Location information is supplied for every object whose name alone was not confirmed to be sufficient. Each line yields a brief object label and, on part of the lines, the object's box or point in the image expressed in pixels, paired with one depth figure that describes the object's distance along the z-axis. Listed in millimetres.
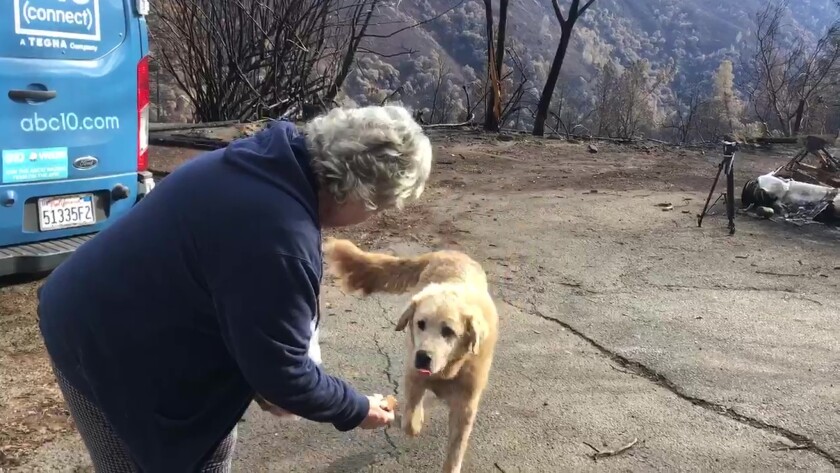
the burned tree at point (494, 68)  14727
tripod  7248
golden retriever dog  3098
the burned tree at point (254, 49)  12141
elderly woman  1591
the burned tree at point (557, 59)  15078
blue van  4238
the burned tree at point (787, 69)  19391
